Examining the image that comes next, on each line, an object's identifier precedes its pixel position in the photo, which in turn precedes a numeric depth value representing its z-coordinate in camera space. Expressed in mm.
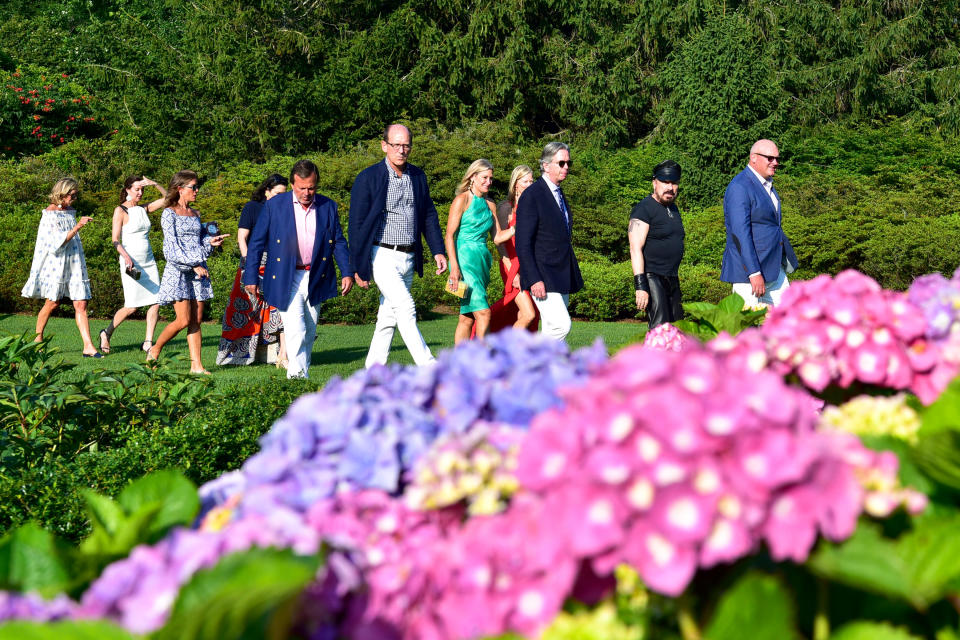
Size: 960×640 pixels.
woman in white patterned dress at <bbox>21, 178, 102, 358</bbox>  10922
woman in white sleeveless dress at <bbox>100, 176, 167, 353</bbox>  10523
